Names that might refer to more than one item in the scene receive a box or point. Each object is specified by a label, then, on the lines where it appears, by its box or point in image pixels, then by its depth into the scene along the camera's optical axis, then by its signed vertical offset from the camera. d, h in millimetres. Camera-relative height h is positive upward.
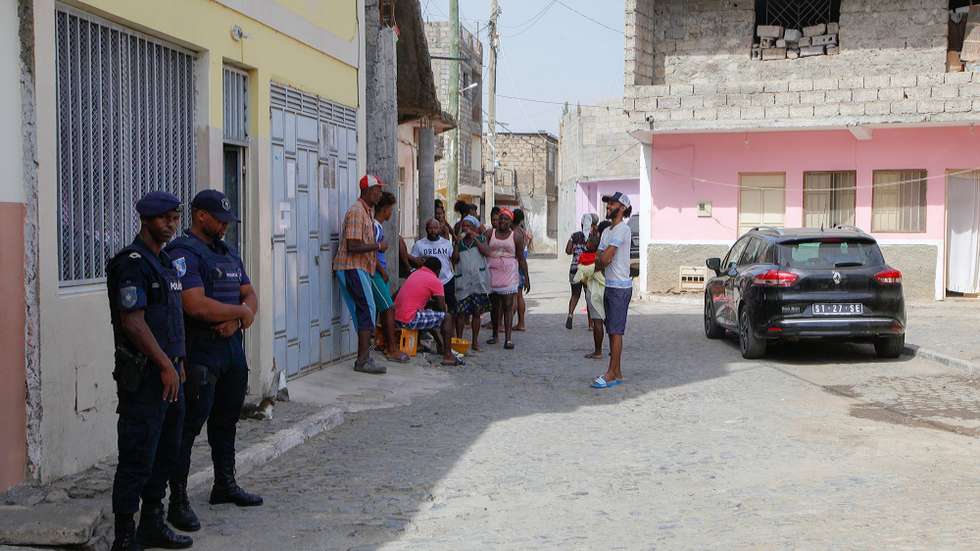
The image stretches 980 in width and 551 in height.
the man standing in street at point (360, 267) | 11023 -350
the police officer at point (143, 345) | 4855 -523
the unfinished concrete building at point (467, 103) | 43000 +5843
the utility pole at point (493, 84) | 33031 +4617
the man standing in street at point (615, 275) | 10617 -403
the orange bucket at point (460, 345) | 12852 -1344
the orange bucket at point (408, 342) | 12262 -1242
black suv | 12172 -659
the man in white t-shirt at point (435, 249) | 13078 -186
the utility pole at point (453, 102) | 25203 +3258
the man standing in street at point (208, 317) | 5535 -440
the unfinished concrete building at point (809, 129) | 20484 +2084
